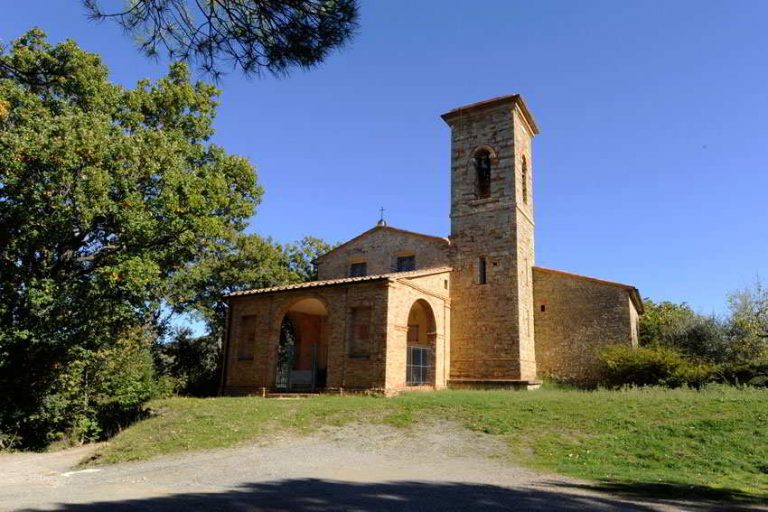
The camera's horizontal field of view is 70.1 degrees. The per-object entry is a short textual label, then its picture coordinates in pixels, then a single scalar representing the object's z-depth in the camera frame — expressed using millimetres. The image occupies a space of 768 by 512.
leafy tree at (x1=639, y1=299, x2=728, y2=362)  22500
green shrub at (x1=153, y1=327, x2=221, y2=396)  26719
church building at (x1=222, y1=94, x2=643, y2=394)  19109
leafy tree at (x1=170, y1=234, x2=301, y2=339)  27453
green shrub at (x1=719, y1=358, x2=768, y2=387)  16627
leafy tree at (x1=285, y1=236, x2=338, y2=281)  31000
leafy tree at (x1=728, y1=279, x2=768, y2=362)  22156
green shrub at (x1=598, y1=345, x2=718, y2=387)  17531
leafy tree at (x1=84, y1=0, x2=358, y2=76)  7766
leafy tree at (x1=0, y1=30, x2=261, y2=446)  13742
